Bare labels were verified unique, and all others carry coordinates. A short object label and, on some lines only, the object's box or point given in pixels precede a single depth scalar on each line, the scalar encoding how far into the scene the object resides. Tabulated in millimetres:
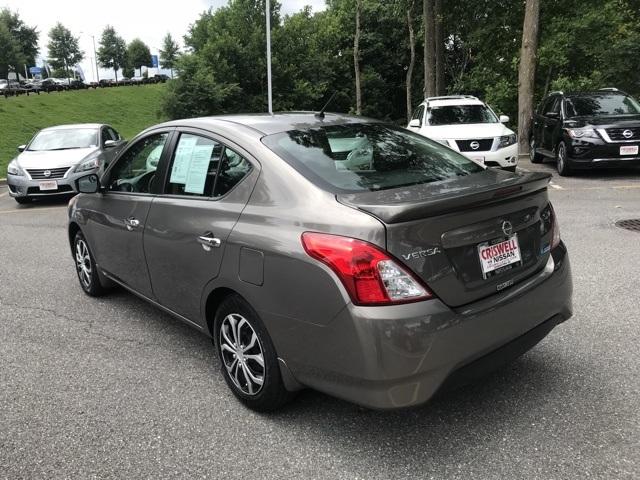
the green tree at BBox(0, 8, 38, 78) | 64188
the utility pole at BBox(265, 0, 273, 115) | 18481
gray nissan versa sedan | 2377
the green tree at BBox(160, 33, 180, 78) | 90688
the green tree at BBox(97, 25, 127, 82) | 93188
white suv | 10328
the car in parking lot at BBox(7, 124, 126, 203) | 10719
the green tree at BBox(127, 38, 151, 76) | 99450
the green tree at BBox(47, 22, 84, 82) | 86875
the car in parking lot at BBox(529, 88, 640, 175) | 10164
